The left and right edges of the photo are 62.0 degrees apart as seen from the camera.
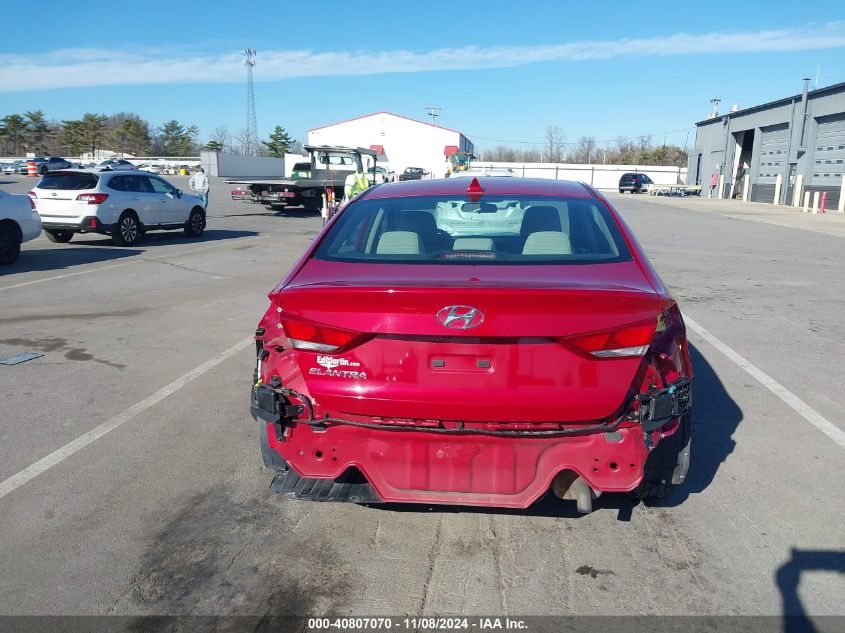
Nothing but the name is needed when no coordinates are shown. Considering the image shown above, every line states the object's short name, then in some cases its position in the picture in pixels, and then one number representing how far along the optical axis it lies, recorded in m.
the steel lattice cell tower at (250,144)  108.61
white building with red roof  83.50
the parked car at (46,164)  57.99
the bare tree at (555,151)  114.88
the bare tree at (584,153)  113.23
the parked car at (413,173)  50.44
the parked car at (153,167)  72.56
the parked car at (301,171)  28.18
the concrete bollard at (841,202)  30.38
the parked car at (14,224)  12.27
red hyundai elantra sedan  2.89
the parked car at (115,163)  55.45
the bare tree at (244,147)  109.69
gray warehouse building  33.19
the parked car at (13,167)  65.38
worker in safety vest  20.52
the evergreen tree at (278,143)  107.50
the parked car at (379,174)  28.53
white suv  14.71
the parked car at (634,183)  56.62
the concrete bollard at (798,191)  34.69
